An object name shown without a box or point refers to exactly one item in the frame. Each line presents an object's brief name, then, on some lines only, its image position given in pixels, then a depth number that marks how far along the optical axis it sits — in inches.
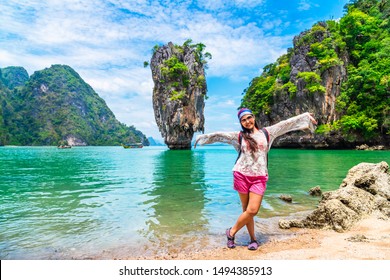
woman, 139.5
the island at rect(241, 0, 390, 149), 1357.0
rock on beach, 190.2
